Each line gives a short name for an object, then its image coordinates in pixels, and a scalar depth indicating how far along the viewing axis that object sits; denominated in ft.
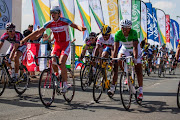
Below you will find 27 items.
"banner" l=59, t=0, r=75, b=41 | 54.02
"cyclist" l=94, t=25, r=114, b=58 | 29.12
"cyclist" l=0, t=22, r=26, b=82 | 28.22
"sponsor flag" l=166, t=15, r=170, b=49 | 137.90
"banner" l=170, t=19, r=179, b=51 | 159.74
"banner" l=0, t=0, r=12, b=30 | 40.75
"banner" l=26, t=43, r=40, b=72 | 40.81
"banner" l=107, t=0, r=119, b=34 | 75.78
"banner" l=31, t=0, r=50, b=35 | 47.64
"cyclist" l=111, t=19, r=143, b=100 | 22.87
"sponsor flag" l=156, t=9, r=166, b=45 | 119.65
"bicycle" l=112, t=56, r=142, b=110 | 20.97
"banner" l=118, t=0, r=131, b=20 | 83.15
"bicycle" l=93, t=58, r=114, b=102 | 24.12
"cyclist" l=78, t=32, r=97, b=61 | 35.07
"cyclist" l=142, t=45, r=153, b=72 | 60.44
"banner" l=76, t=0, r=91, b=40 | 64.44
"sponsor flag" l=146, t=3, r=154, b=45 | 104.47
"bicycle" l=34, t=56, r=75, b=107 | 21.27
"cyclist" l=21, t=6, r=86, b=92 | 22.85
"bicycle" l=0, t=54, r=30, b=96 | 25.98
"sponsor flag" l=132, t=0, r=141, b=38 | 88.58
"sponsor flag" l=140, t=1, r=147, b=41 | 96.14
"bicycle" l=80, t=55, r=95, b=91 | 32.35
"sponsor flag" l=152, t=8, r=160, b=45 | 109.40
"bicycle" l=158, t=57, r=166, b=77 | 58.66
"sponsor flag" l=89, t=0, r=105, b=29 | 67.51
